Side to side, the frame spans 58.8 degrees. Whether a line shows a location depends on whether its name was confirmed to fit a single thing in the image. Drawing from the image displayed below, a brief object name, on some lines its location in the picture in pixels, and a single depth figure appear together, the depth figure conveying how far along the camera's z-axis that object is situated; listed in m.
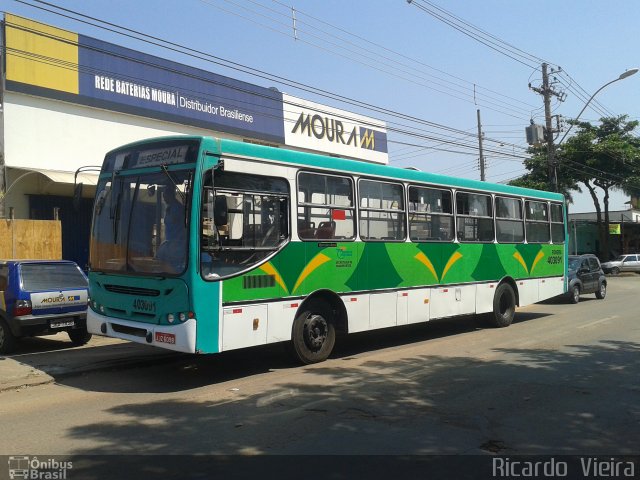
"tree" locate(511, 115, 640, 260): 39.00
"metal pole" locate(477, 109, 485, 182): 34.94
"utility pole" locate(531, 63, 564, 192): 27.81
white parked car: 39.44
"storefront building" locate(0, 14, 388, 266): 15.35
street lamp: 23.28
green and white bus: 7.30
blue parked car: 9.62
